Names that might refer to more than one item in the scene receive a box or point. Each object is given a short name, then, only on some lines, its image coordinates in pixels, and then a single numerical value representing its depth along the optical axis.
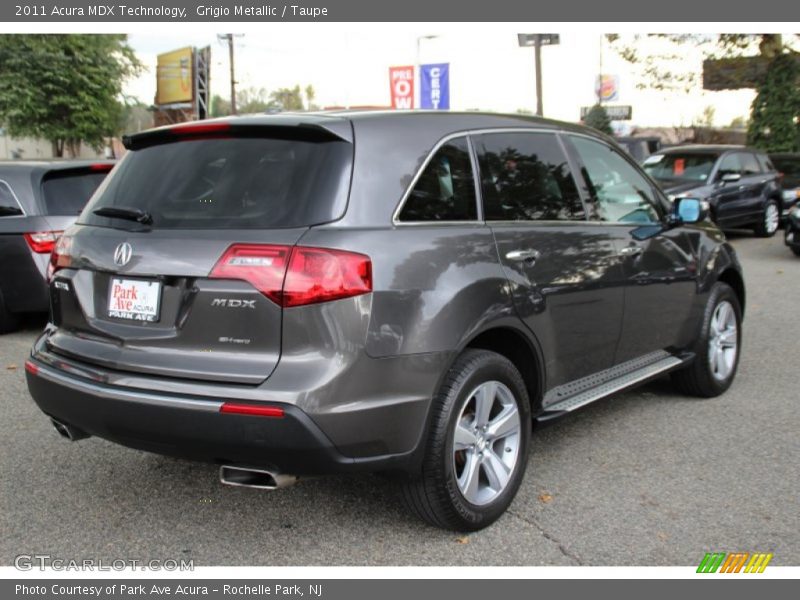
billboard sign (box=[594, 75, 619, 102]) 66.94
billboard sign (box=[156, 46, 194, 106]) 50.03
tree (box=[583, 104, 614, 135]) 36.53
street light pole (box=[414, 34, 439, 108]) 28.94
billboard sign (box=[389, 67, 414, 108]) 29.69
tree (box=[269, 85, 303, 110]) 89.39
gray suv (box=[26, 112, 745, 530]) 3.03
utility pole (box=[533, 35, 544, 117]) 24.84
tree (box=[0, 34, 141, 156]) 31.64
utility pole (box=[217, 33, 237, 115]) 48.53
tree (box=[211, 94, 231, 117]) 87.47
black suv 14.45
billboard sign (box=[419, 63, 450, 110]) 27.98
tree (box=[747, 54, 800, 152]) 23.56
